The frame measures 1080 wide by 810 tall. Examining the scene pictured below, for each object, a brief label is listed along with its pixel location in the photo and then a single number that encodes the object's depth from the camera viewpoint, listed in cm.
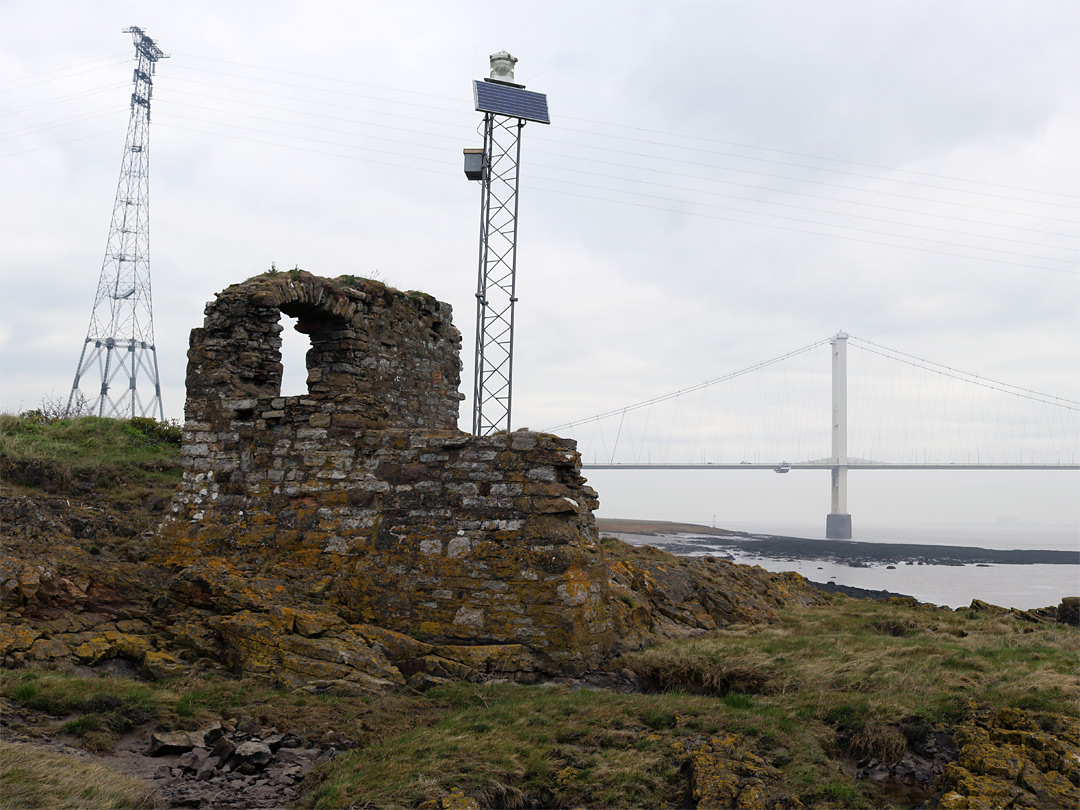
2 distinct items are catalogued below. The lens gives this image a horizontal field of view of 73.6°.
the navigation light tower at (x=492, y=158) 1609
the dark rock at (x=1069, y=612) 1225
